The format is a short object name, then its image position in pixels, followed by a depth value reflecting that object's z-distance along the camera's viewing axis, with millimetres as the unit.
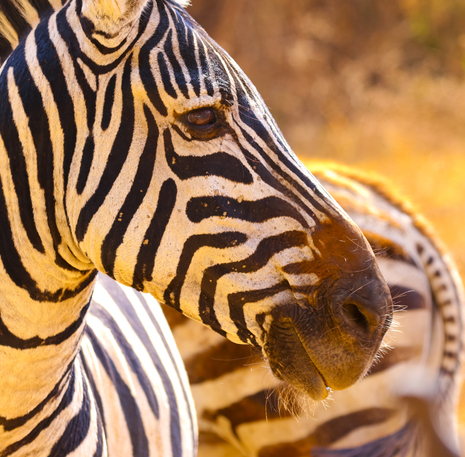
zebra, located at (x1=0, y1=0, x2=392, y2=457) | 7117
